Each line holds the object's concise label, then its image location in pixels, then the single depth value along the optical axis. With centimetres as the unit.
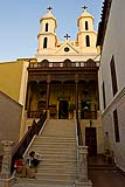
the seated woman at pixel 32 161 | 715
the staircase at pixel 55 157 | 632
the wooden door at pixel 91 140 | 1371
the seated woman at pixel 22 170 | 655
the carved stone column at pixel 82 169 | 598
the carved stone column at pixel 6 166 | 586
